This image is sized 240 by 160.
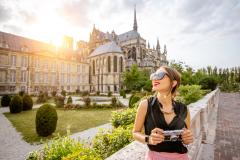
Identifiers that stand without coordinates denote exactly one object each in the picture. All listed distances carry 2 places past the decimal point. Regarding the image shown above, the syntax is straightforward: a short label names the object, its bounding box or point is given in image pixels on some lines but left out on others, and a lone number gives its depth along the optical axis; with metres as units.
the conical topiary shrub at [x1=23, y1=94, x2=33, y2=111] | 16.41
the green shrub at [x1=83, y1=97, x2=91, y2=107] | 18.53
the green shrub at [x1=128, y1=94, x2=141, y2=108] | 16.72
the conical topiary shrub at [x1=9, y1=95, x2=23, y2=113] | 14.84
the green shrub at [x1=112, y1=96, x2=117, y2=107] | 19.09
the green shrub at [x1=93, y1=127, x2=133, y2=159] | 4.25
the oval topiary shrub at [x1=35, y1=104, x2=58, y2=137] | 8.27
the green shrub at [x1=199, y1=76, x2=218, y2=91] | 33.59
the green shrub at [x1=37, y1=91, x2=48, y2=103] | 23.05
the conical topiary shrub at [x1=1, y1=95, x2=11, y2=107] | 19.67
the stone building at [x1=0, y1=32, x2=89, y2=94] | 35.47
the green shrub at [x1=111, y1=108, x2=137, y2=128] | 6.54
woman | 1.71
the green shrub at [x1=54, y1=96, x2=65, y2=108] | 18.52
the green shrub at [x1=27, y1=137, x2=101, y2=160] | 2.83
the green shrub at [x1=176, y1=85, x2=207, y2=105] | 12.42
